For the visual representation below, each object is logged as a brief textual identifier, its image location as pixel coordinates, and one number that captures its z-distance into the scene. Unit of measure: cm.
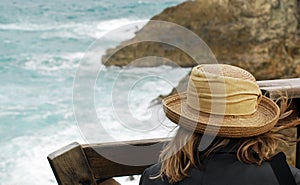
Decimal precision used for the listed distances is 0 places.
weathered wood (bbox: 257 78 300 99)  240
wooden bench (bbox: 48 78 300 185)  218
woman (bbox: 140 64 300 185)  209
